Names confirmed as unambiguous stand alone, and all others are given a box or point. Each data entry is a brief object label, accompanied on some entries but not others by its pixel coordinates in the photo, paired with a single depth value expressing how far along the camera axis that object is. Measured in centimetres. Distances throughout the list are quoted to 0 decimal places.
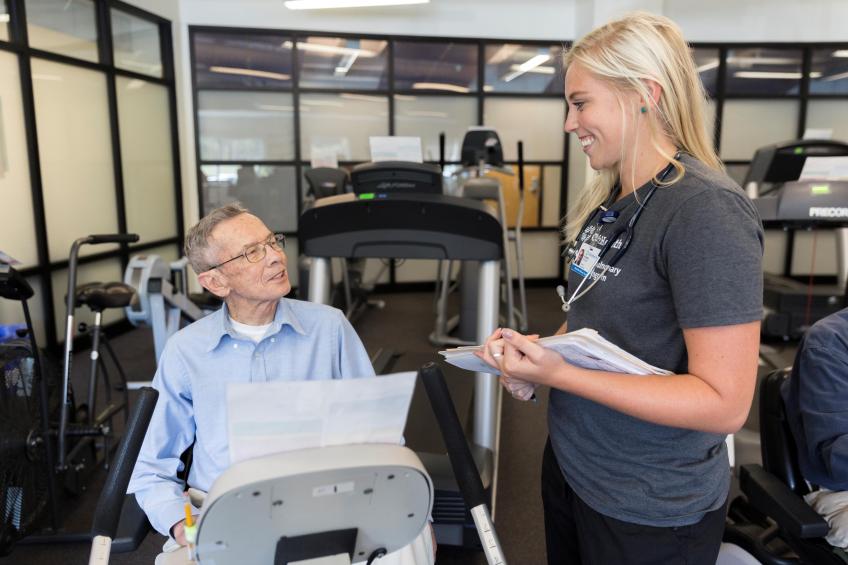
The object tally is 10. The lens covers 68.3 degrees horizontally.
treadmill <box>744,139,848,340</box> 360
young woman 89
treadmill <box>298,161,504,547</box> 217
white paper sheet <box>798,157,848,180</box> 369
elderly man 146
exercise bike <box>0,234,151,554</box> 207
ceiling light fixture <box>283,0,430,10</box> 577
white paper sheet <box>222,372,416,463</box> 84
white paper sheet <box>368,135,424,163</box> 286
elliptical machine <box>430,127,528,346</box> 493
